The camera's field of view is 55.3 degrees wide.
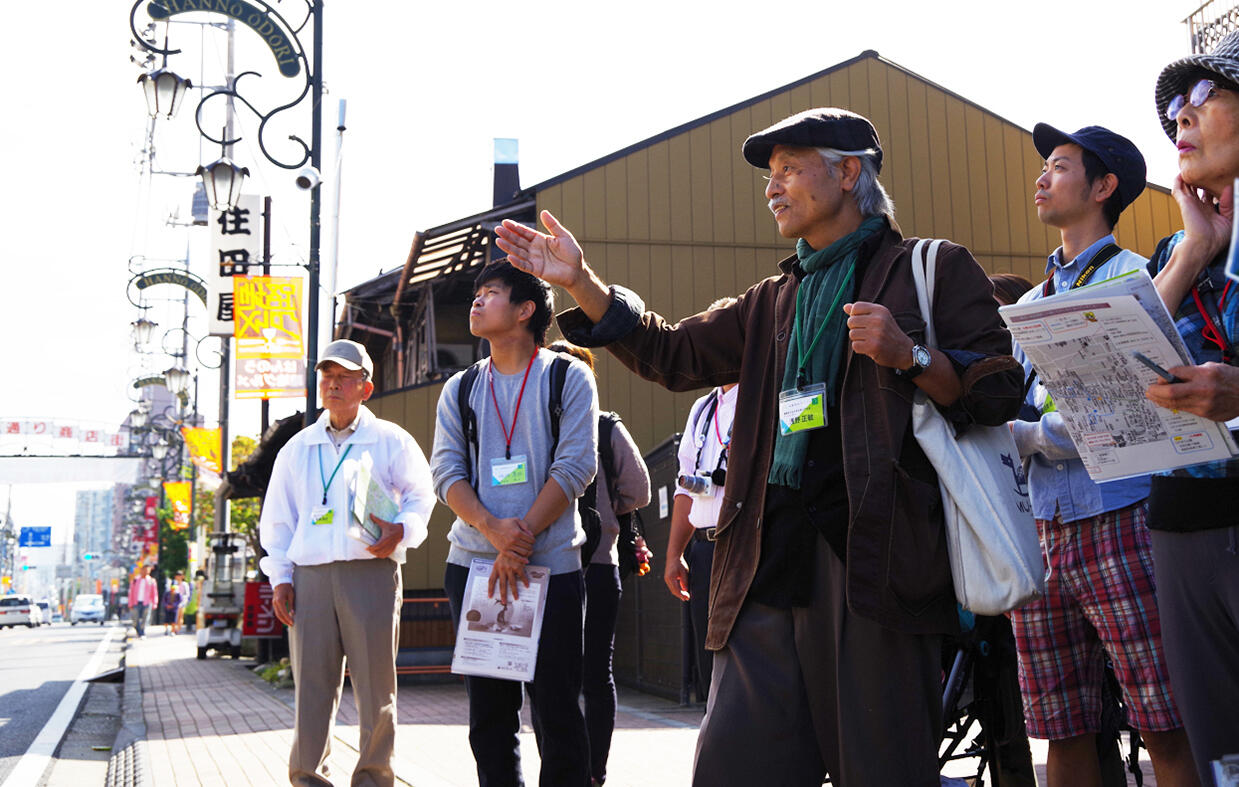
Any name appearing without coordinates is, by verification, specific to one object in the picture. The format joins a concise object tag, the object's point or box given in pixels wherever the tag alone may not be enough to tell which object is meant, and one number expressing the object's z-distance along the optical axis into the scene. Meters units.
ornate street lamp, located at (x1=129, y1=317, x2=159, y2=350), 34.88
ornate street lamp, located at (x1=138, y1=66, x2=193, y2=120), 12.35
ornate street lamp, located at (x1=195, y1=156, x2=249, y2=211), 12.79
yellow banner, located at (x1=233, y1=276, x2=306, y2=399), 14.08
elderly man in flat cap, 2.62
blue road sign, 88.56
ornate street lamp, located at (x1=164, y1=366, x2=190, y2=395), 33.94
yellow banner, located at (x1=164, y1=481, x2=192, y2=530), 43.50
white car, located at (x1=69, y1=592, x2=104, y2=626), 68.00
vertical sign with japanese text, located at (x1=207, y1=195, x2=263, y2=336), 21.16
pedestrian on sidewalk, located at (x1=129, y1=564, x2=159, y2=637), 35.22
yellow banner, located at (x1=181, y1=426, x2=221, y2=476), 31.86
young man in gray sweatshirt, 4.14
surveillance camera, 11.33
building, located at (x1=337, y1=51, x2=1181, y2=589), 15.00
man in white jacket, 4.96
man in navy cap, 3.30
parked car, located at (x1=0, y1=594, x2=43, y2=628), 57.66
